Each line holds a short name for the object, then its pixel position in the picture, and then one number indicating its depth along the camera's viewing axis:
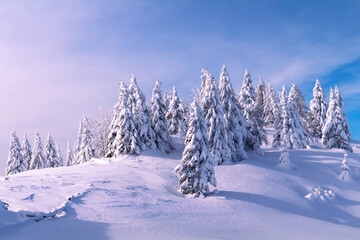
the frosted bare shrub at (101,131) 38.28
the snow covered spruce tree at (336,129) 37.69
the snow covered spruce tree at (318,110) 52.66
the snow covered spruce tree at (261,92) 65.04
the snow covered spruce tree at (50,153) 52.59
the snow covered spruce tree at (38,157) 48.72
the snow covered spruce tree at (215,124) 27.14
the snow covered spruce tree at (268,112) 62.50
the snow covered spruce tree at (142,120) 30.16
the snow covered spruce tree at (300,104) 53.60
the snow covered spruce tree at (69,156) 71.69
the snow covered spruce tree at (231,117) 29.08
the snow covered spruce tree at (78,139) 54.08
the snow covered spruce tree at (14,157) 42.91
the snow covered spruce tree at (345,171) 25.70
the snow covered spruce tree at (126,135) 28.42
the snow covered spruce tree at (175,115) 42.34
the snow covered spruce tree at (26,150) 51.27
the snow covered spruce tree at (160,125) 32.30
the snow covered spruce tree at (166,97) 58.53
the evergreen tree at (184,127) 38.53
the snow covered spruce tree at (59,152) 71.34
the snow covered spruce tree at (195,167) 17.58
